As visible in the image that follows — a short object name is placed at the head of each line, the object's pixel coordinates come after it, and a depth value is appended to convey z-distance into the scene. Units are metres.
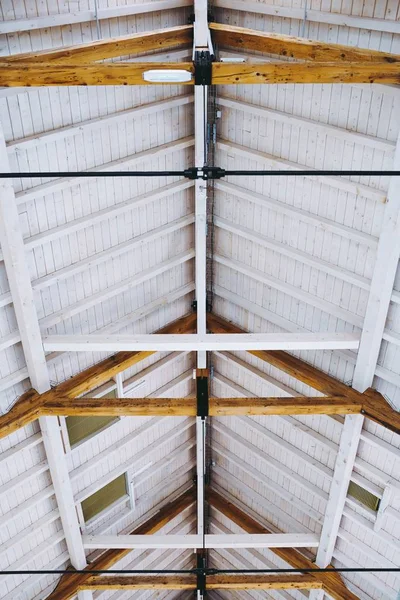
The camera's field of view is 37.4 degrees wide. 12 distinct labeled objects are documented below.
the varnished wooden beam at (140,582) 9.69
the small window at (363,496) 8.83
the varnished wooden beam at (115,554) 9.43
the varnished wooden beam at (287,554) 9.55
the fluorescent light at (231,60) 6.81
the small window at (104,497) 9.80
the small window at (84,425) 8.95
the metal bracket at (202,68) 5.74
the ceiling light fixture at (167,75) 5.08
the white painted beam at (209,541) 9.59
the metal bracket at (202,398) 7.88
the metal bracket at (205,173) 6.36
